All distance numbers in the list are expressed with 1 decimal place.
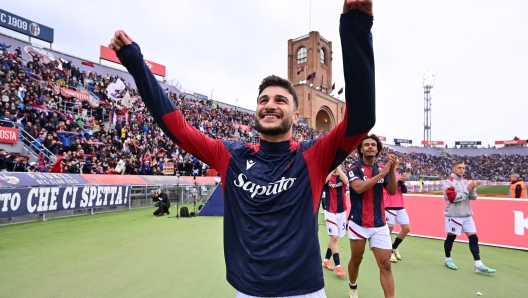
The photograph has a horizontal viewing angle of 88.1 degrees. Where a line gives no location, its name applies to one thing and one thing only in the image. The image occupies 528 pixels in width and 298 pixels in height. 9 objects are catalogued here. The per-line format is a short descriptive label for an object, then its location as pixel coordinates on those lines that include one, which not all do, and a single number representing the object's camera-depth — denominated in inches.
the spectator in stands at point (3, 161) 423.8
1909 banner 844.0
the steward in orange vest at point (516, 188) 466.1
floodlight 2264.8
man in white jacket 220.4
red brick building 1819.6
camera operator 478.3
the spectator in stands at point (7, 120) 505.5
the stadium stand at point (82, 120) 535.8
